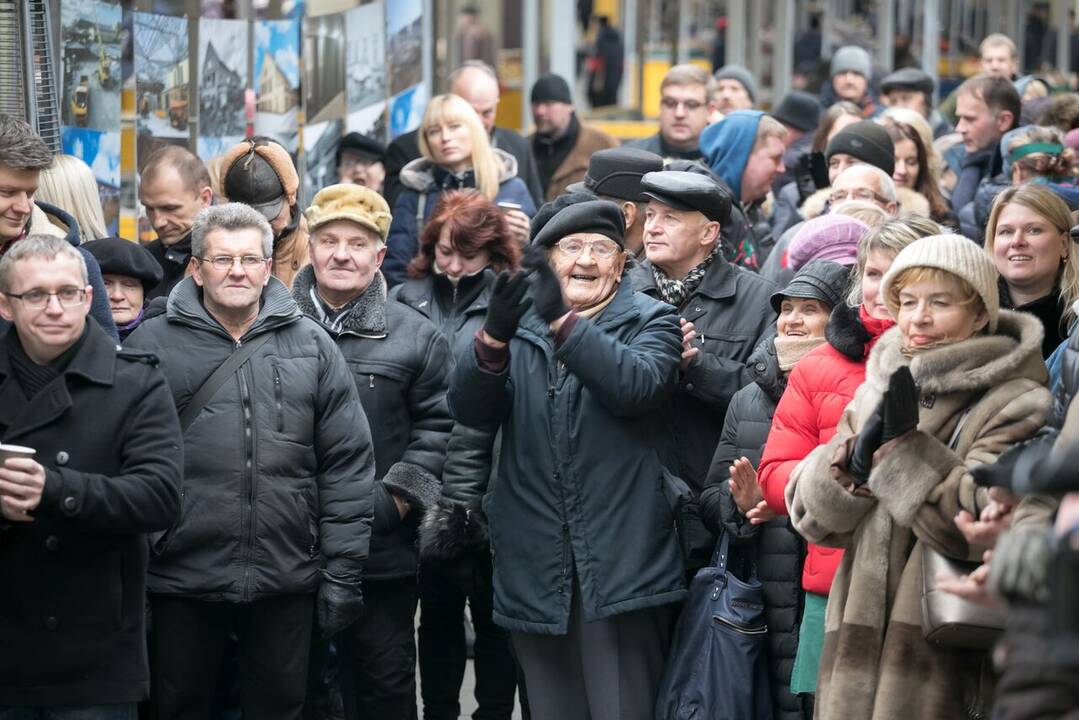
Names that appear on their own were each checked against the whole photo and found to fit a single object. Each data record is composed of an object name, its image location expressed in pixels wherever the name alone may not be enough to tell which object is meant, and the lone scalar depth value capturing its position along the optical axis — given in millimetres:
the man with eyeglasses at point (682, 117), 20500
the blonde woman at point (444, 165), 17391
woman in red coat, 10766
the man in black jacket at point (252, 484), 11242
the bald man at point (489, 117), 20250
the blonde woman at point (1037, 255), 12195
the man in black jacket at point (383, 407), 12492
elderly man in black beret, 11078
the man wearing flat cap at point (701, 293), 12117
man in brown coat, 22719
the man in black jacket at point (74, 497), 9953
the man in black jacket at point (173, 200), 13811
